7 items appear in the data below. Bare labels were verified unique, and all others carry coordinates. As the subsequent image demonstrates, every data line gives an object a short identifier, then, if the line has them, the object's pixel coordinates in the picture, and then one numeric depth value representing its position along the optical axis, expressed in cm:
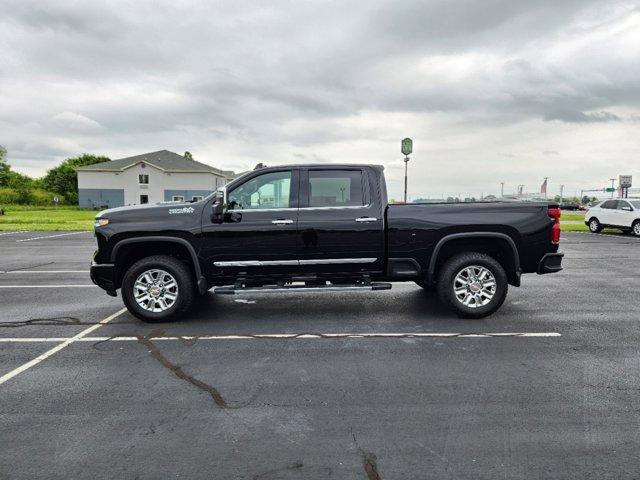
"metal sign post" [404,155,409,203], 1925
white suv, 2033
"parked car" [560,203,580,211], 6045
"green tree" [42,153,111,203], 8412
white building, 5844
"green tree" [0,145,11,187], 9094
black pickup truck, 621
